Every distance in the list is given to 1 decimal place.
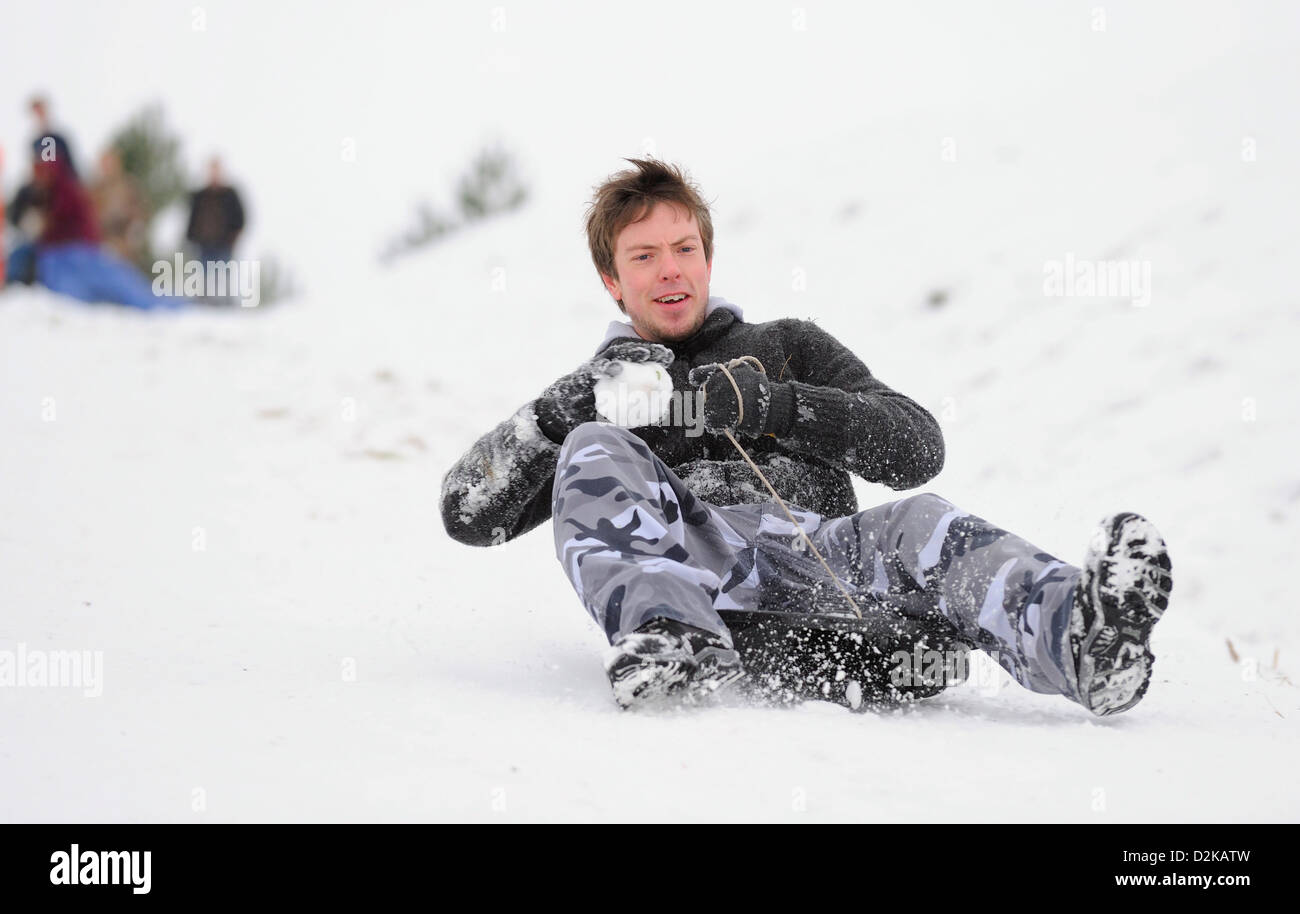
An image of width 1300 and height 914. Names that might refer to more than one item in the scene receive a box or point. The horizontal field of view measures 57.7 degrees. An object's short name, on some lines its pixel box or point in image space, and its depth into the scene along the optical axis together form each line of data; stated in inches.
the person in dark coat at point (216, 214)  403.5
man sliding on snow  73.3
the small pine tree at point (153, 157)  735.7
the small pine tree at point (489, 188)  681.6
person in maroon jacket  356.2
